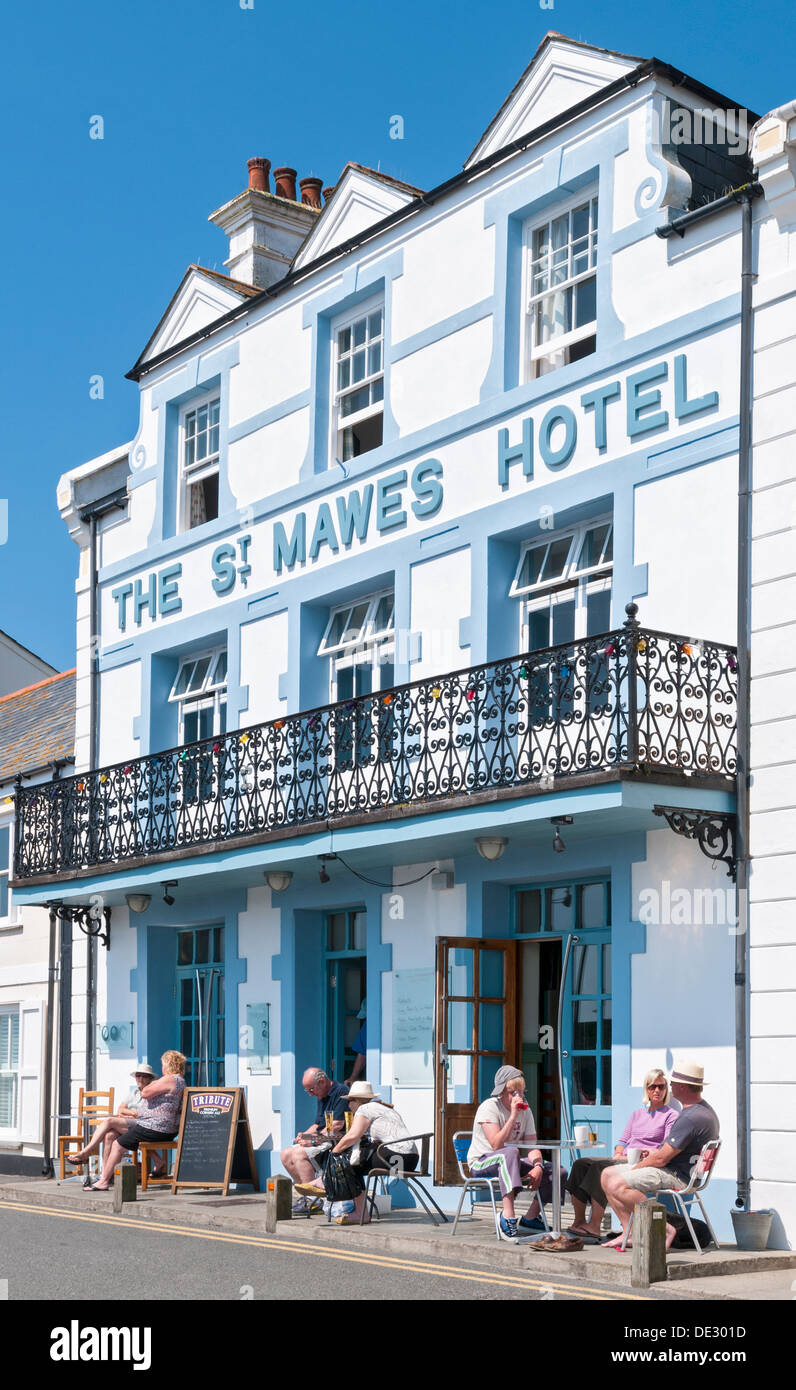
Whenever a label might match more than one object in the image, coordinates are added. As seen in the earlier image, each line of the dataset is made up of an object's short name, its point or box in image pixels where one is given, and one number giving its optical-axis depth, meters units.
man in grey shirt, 11.62
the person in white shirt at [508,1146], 12.61
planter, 12.33
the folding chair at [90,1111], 19.31
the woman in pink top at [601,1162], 12.48
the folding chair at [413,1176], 13.80
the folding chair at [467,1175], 12.81
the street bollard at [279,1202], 13.79
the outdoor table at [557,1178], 12.06
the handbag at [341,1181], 13.92
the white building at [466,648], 13.32
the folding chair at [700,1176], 11.71
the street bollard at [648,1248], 10.66
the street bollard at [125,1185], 15.86
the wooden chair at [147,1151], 17.34
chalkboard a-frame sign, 16.97
